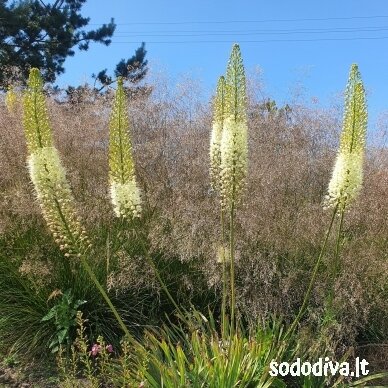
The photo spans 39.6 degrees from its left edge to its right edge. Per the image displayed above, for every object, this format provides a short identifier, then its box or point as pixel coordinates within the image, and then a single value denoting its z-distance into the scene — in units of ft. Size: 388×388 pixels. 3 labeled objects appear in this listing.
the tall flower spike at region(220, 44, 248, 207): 9.89
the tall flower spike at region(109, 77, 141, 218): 9.74
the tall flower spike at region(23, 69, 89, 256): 9.37
